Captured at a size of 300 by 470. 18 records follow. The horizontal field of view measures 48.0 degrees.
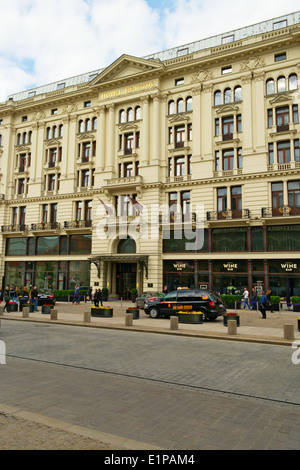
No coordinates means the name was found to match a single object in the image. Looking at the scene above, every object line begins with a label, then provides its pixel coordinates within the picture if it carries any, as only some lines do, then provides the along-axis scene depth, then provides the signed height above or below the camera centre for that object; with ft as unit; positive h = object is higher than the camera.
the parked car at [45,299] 90.89 -5.67
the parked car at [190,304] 62.54 -4.61
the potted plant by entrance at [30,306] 77.57 -6.46
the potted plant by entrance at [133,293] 105.81 -4.46
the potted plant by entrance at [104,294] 110.58 -5.03
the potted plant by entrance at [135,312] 66.67 -6.52
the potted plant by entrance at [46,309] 76.07 -6.91
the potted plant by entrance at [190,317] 58.95 -6.52
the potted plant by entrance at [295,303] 80.16 -5.36
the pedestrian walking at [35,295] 85.50 -4.28
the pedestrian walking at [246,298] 85.35 -4.57
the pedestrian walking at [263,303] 65.51 -4.45
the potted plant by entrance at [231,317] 54.82 -6.03
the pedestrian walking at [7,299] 85.80 -5.53
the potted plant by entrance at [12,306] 80.16 -6.71
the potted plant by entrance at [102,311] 68.90 -6.69
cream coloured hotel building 98.32 +35.89
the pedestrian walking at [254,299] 85.45 -5.06
